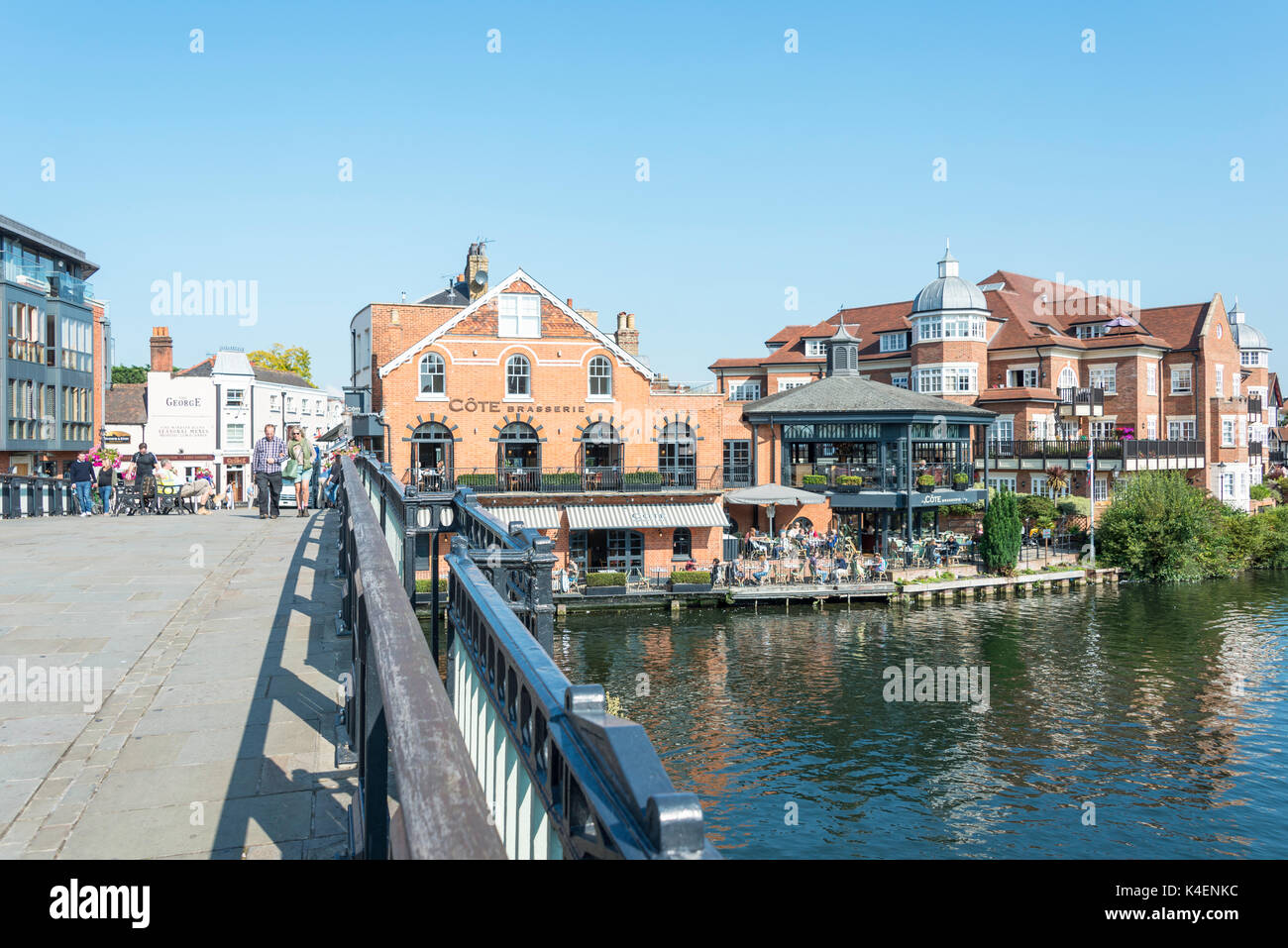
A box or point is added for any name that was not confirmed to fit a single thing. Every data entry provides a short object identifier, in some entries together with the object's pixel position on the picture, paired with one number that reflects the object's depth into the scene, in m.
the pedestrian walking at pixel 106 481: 22.33
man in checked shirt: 18.52
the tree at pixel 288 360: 75.94
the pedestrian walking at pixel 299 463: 18.78
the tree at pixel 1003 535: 41.44
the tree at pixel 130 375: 89.97
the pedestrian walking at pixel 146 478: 22.03
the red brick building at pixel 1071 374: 54.62
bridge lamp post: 7.38
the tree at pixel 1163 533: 44.66
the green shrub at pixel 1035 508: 49.38
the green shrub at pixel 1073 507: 50.12
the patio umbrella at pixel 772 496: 42.22
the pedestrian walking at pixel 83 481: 21.75
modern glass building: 38.66
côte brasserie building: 40.34
